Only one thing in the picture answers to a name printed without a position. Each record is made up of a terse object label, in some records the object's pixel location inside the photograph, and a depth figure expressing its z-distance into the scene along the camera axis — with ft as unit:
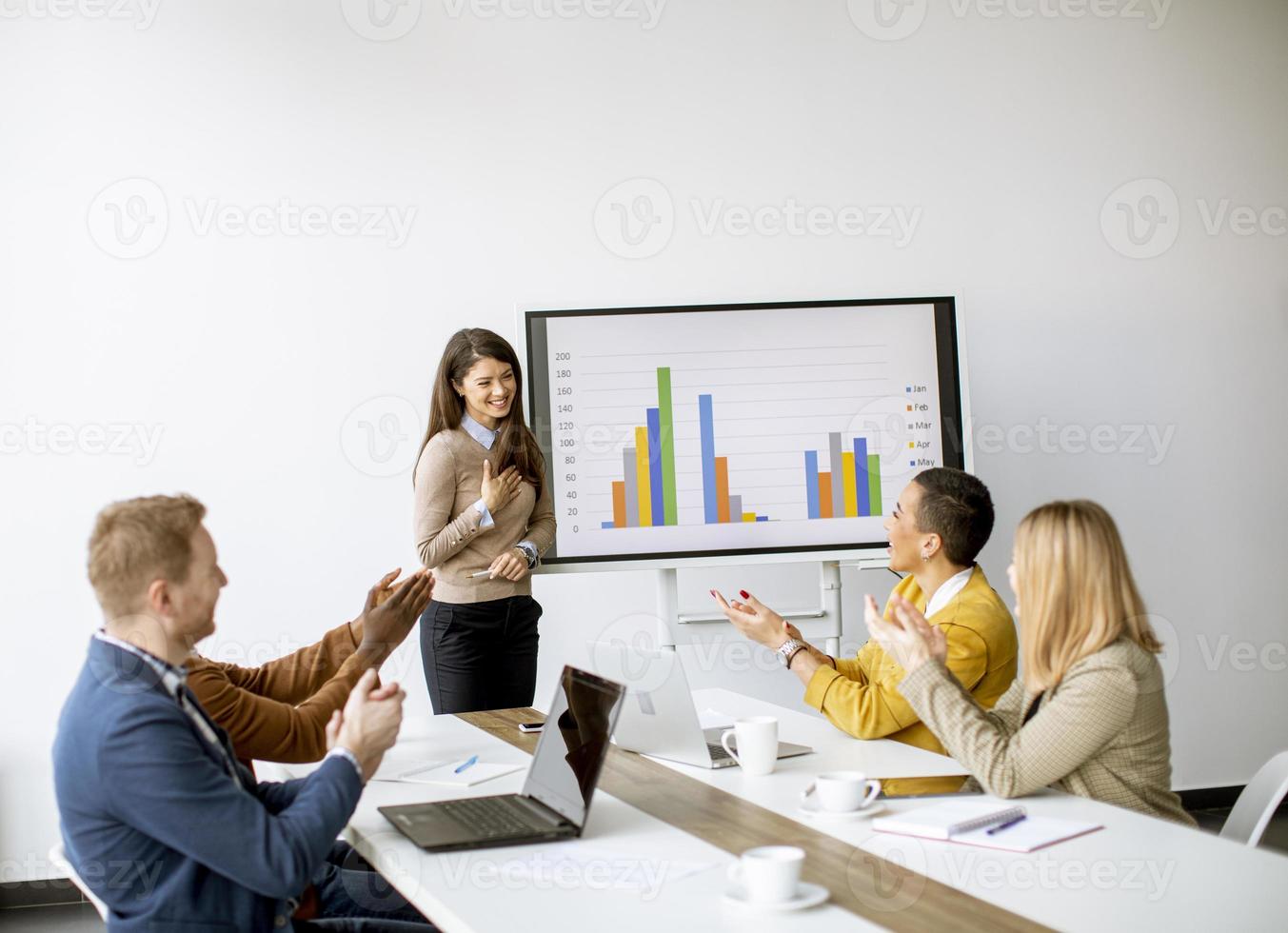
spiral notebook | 5.33
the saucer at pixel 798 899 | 4.61
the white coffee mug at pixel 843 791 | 5.80
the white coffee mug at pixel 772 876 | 4.62
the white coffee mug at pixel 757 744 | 6.72
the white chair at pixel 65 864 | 5.32
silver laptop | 6.87
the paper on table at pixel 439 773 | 6.88
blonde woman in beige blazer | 5.98
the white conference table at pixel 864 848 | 4.59
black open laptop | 5.67
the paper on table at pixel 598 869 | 5.08
